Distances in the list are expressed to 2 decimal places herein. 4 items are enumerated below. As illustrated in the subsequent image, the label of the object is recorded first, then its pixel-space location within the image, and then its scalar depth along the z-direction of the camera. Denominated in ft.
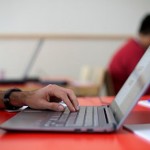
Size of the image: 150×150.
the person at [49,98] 3.08
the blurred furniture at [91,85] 7.65
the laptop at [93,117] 2.41
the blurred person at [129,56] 9.22
